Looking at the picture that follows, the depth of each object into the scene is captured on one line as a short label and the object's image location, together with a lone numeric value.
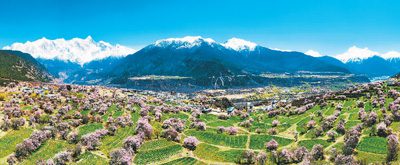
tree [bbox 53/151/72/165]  79.75
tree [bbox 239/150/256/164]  85.31
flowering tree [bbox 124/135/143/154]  89.12
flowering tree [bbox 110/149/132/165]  81.27
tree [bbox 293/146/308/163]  83.44
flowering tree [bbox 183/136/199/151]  96.24
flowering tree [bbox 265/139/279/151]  94.62
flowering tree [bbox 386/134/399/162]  74.31
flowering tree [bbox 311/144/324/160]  82.56
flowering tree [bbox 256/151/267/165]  84.25
